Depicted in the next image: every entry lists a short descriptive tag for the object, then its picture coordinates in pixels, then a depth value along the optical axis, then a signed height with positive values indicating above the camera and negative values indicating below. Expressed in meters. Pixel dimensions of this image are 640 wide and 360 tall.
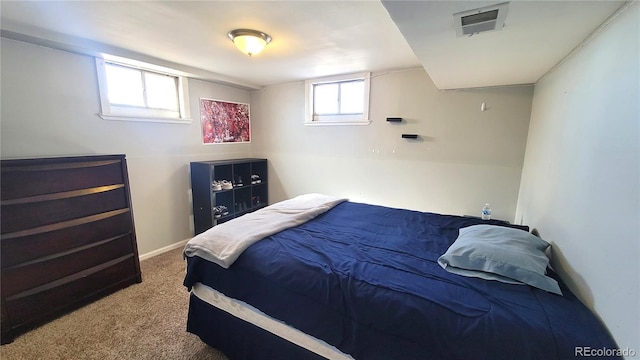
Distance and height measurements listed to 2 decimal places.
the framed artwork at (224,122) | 3.57 +0.34
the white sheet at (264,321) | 1.29 -1.04
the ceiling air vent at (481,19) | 1.11 +0.61
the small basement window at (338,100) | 3.34 +0.65
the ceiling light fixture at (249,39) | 1.91 +0.82
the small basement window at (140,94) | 2.58 +0.58
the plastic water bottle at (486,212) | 2.64 -0.69
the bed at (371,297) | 1.00 -0.71
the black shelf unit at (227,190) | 3.28 -0.68
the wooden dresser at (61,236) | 1.78 -0.76
